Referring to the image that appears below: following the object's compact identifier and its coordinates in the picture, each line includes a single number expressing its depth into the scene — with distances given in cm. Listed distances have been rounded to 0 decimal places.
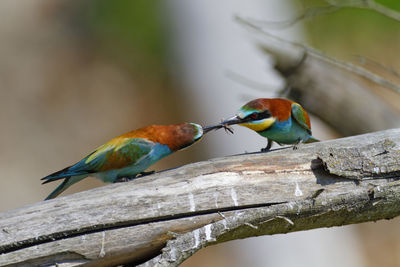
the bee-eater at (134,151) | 621
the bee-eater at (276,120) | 642
